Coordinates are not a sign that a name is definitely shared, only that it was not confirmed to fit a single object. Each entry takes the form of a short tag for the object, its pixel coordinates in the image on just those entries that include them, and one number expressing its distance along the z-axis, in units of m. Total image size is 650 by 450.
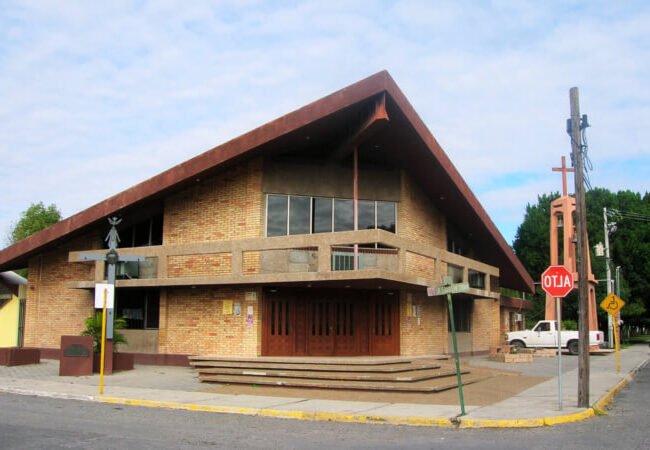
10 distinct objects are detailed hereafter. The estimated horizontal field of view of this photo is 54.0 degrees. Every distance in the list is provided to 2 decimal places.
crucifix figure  18.53
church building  19.38
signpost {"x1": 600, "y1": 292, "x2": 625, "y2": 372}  22.65
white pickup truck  34.69
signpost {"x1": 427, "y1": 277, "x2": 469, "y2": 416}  11.77
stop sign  12.97
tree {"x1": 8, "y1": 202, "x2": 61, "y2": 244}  55.69
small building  25.45
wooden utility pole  13.08
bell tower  36.64
